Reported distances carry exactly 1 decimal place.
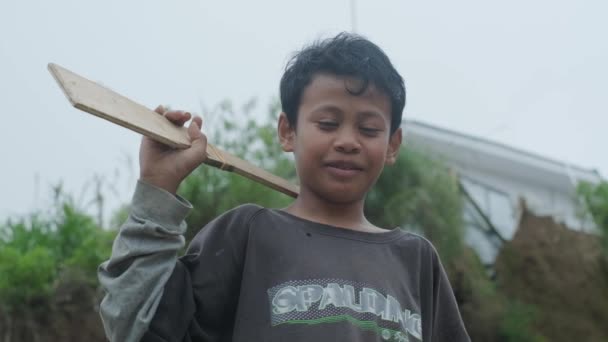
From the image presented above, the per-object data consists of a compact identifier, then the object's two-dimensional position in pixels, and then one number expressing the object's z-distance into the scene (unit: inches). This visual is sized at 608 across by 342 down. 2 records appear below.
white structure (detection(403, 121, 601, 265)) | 329.7
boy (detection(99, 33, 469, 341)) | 62.4
